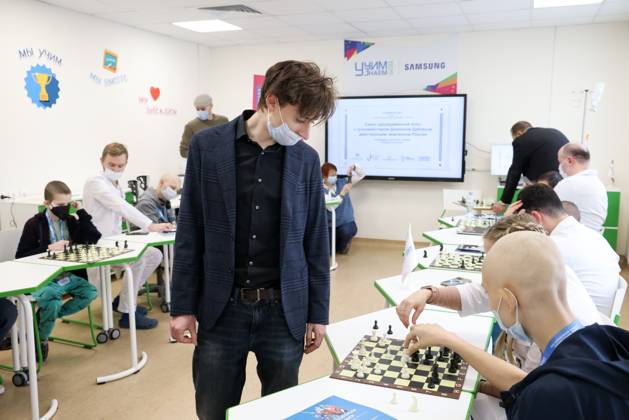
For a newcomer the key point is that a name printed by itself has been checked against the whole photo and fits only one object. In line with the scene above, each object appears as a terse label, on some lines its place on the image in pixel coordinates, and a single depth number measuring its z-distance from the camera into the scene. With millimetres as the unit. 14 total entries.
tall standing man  1702
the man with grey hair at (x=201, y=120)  6230
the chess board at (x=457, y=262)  3031
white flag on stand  2414
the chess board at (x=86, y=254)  3291
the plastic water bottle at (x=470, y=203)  5448
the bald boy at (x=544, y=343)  937
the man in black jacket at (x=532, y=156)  4867
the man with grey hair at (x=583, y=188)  4059
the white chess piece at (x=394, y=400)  1410
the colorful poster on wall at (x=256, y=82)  7898
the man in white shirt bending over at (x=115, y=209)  4191
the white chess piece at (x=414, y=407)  1373
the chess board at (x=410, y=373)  1496
